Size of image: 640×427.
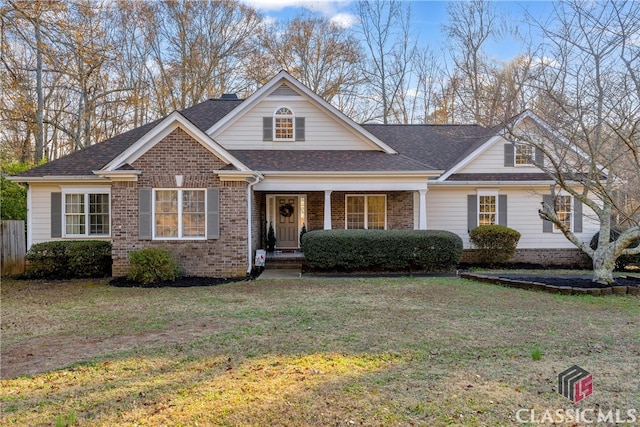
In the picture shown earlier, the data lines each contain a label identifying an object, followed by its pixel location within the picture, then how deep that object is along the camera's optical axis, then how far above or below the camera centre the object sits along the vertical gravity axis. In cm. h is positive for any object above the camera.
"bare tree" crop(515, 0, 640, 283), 801 +220
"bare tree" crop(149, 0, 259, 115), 2622 +1050
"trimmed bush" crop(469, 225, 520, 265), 1421 -85
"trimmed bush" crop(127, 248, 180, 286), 1097 -132
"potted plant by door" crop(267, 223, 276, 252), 1595 -89
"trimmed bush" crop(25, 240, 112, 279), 1216 -124
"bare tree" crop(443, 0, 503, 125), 1920 +913
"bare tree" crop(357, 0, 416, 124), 2862 +1176
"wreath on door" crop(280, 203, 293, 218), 1628 +26
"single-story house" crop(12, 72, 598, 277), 1175 +97
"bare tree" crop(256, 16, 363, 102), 2769 +1078
